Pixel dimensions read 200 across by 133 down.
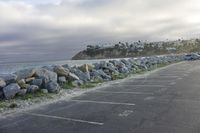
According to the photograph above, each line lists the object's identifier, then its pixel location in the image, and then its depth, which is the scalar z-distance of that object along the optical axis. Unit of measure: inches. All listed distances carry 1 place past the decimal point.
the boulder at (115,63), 1426.9
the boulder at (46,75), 749.9
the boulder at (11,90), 623.7
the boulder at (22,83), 678.5
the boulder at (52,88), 711.2
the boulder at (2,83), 637.2
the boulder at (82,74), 955.0
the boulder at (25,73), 752.3
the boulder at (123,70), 1317.9
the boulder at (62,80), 832.9
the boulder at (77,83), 843.4
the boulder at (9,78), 679.1
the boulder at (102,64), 1248.0
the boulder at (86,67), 1072.3
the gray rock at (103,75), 1058.1
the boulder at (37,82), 719.2
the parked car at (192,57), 3202.5
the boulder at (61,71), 884.5
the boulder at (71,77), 877.3
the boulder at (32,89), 683.4
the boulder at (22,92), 647.8
